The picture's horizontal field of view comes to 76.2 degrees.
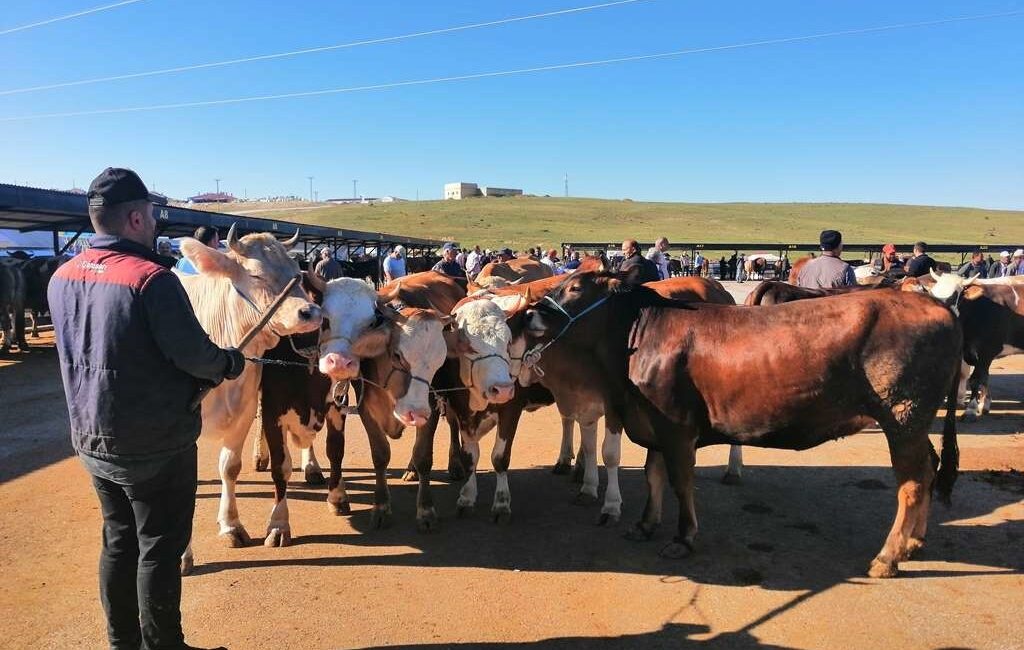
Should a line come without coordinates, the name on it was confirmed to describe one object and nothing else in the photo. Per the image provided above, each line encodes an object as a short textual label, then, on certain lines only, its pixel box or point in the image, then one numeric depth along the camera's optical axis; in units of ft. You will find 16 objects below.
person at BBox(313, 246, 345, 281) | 36.96
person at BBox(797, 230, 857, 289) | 27.14
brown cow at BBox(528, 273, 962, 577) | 14.83
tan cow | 14.17
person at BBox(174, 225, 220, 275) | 23.90
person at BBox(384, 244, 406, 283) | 53.57
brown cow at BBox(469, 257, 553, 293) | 26.53
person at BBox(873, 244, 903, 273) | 43.34
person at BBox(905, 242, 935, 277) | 36.19
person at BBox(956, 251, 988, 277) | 59.52
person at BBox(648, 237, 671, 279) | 40.93
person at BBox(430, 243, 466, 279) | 45.70
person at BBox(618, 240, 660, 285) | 27.82
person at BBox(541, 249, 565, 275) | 75.63
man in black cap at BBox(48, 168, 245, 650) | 9.70
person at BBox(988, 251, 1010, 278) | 66.64
